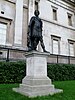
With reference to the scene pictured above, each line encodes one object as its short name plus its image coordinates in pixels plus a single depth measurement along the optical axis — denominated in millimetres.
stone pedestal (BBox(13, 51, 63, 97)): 7133
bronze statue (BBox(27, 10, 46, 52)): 8180
